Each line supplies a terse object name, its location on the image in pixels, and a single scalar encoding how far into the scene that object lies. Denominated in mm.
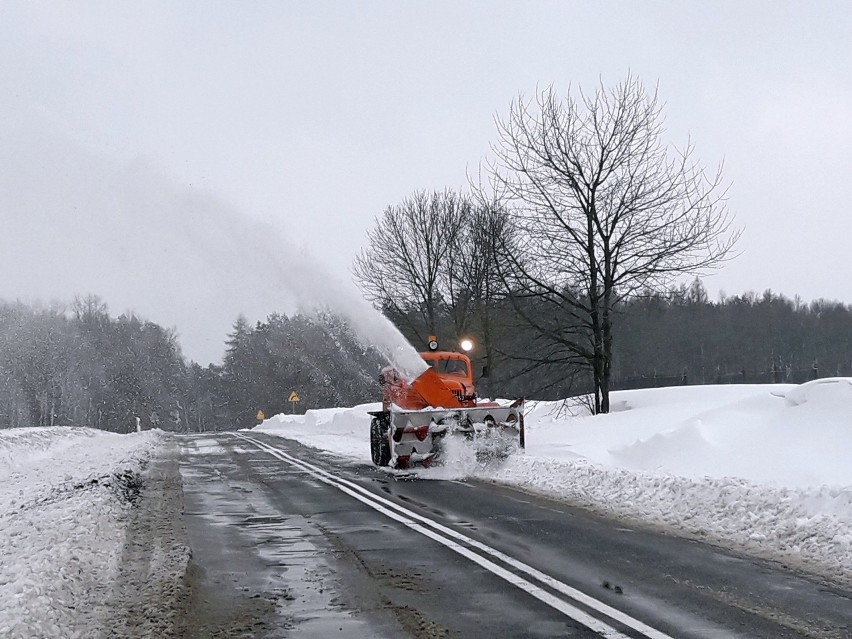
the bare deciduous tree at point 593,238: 22953
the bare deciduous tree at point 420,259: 35656
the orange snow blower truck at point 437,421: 15719
